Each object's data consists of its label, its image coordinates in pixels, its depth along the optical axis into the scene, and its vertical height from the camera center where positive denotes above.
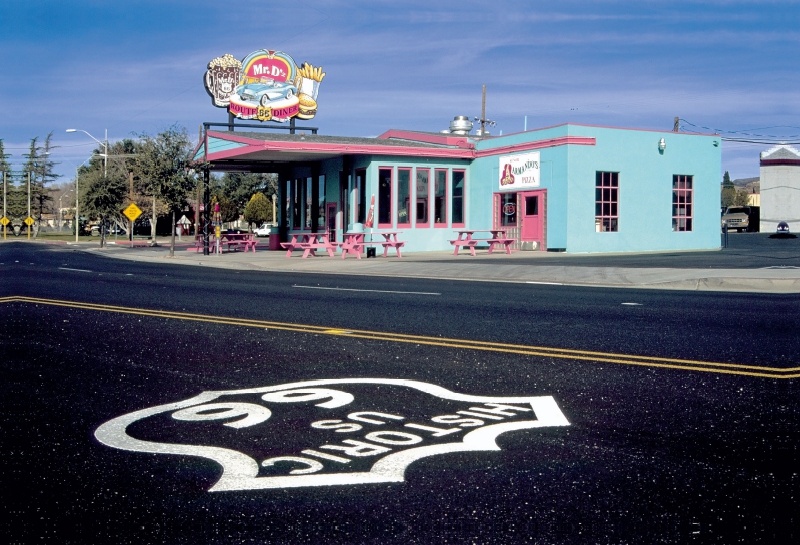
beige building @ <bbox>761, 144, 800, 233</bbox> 67.31 +4.23
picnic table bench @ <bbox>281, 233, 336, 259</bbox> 30.62 -0.25
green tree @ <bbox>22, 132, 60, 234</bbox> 107.31 +8.49
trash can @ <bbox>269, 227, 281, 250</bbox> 40.28 +0.00
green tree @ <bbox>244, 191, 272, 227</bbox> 90.16 +3.13
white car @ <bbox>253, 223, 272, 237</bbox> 81.38 +0.88
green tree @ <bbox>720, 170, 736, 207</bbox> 123.78 +6.54
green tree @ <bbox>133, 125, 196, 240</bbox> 38.75 +3.27
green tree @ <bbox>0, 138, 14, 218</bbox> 101.96 +8.79
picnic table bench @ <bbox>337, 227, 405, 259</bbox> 29.76 -0.14
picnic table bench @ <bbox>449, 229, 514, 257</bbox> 30.88 -0.08
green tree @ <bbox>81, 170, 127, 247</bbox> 57.16 +3.01
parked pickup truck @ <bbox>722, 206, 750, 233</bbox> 63.72 +1.49
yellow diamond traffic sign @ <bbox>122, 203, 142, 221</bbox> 45.45 +1.48
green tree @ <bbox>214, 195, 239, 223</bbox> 92.88 +3.36
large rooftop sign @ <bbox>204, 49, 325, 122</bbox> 40.50 +7.58
